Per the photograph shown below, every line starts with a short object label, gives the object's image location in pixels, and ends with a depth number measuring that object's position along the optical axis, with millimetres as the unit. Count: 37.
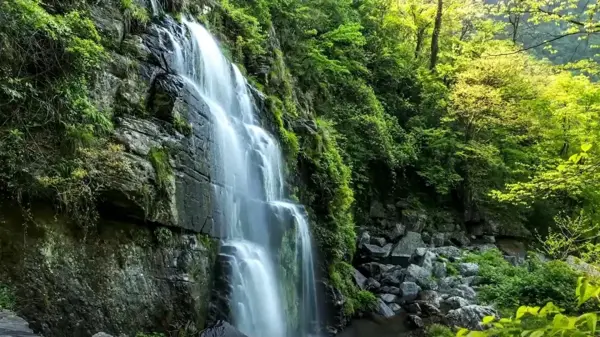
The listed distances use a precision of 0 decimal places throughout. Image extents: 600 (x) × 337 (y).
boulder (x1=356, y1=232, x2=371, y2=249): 17086
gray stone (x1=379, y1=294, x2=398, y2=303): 13750
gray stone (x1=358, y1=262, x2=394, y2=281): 15523
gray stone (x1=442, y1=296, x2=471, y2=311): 13164
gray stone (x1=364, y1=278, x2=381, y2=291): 14723
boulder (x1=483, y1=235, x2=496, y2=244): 20281
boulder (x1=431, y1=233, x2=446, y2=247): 19078
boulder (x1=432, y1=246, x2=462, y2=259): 17641
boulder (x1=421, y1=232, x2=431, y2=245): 19017
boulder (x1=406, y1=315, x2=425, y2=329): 11852
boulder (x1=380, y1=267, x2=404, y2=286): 14992
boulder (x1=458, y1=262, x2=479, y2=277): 15945
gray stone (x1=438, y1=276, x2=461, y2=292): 14818
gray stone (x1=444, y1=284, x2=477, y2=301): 14031
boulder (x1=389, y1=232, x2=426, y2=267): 16688
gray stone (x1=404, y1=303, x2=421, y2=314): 13078
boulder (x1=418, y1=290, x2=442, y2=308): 13500
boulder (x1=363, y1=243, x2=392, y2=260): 16672
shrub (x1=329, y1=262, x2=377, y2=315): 12070
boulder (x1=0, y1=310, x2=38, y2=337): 3492
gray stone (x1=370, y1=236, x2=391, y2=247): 17438
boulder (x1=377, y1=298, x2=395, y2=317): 12859
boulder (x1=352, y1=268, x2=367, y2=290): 14162
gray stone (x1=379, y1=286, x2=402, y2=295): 14391
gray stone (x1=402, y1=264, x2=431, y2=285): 15023
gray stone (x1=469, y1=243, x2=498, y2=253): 18866
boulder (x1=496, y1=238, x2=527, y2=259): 20188
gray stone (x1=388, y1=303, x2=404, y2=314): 13284
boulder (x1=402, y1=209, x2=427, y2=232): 18984
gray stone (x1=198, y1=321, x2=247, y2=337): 6516
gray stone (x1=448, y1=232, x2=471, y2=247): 19875
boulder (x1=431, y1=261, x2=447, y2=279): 15773
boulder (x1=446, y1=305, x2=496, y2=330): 11623
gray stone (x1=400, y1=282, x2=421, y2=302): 14188
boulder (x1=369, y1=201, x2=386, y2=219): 18719
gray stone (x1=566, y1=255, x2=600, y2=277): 10312
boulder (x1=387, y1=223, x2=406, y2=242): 18047
